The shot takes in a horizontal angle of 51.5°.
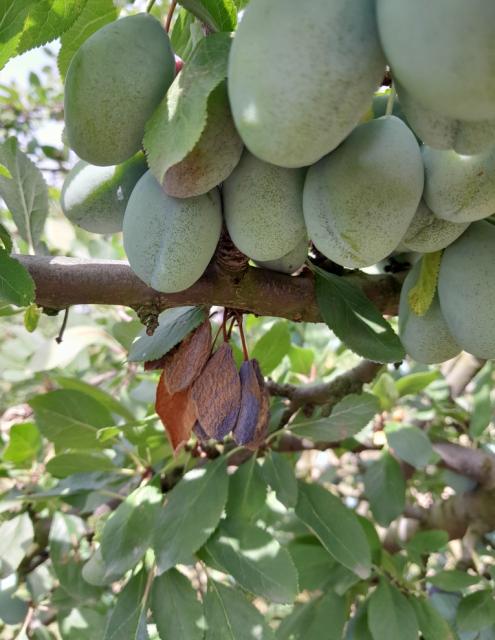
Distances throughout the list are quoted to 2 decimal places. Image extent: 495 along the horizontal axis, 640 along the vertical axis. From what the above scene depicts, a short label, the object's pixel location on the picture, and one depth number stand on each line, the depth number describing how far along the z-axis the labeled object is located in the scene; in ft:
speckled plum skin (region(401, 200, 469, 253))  0.59
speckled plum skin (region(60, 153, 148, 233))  0.61
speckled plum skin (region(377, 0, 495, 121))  0.31
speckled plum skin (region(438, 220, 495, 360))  0.64
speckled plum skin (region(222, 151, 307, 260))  0.51
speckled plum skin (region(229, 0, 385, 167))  0.36
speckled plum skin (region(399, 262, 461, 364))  0.74
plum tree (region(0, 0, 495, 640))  0.37
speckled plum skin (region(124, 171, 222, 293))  0.53
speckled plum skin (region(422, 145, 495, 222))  0.52
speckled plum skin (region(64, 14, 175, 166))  0.48
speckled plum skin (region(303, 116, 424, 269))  0.48
